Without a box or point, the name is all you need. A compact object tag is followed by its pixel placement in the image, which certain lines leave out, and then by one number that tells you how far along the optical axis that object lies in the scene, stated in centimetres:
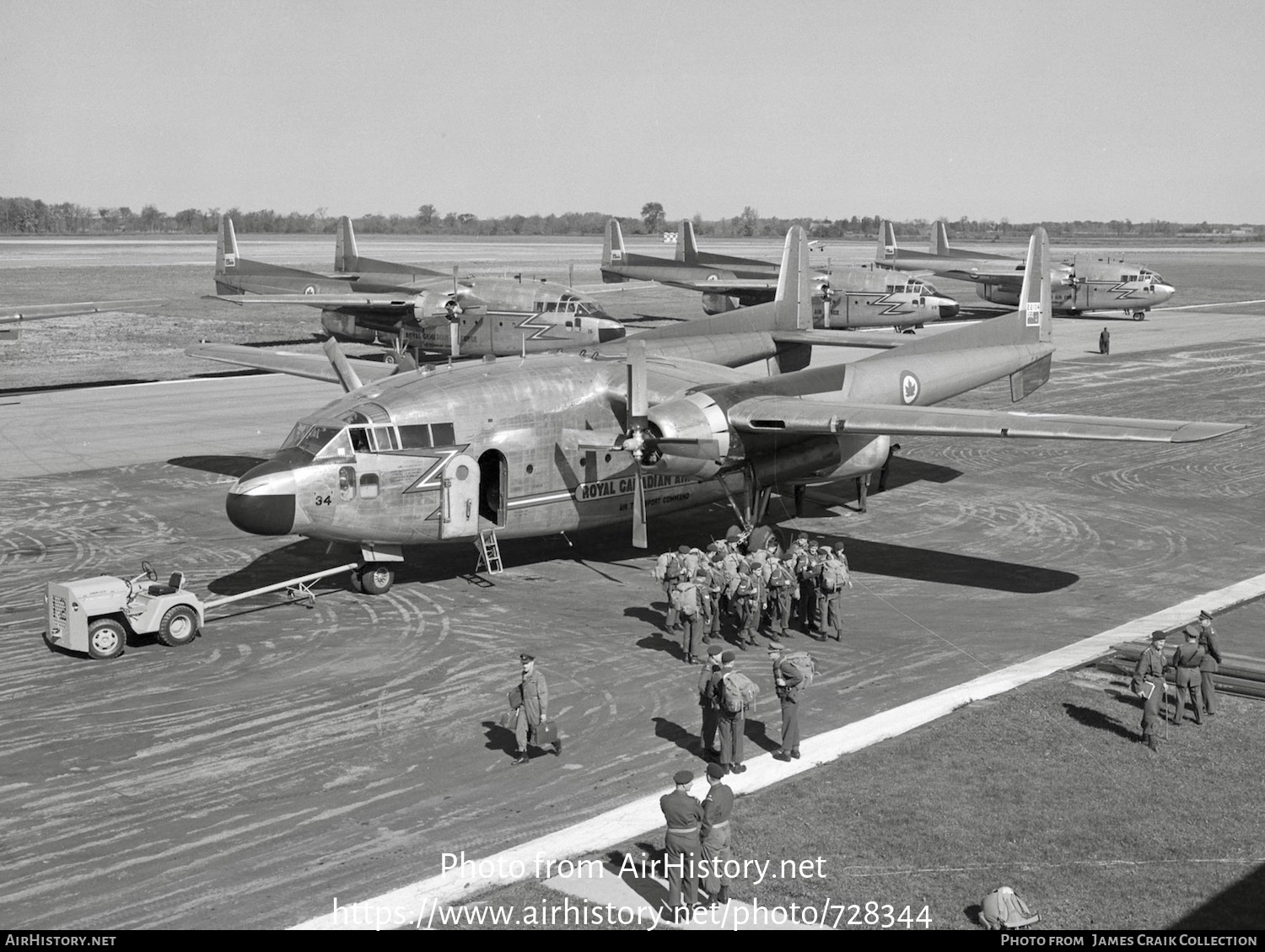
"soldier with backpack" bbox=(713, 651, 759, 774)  1464
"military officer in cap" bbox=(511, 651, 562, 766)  1513
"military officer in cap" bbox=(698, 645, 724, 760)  1504
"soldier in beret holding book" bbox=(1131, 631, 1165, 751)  1562
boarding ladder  2277
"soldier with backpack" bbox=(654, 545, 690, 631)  1969
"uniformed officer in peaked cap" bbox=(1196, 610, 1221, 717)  1653
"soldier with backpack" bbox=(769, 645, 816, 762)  1534
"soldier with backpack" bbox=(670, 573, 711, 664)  1894
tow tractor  1892
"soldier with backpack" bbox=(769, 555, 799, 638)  2003
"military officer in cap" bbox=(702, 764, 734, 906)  1176
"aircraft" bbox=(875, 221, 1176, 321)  7656
